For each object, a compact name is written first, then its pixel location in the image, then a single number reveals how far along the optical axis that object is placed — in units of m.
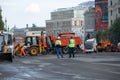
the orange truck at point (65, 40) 58.28
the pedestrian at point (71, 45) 39.47
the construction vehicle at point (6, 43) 36.33
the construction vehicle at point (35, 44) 55.03
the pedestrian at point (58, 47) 39.66
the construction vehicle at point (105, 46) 70.38
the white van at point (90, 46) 66.62
